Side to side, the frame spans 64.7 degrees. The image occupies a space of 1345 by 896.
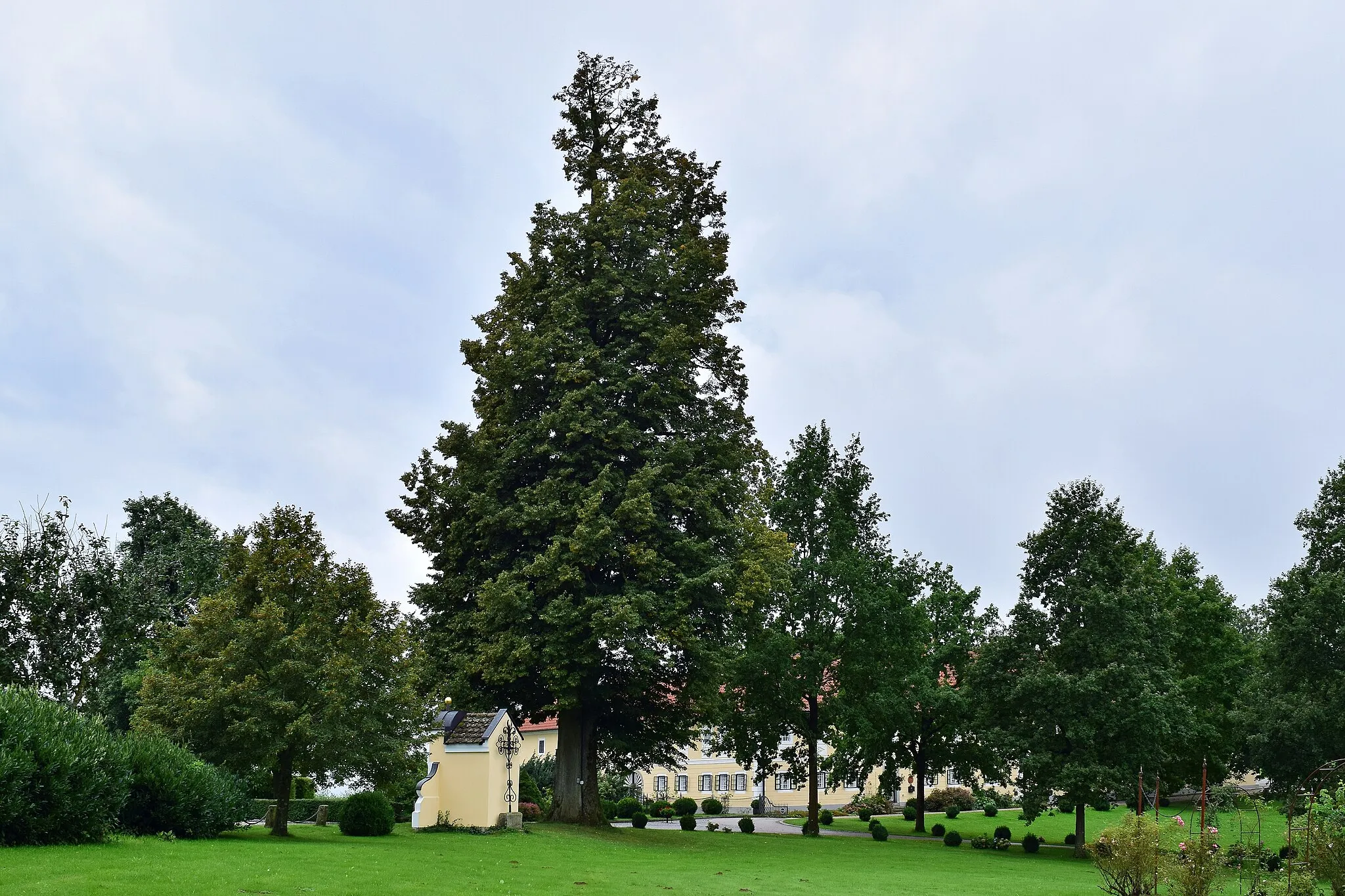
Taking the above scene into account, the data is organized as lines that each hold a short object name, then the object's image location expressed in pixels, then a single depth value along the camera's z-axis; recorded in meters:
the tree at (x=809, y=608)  37.41
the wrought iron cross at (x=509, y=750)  28.28
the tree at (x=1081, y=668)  32.09
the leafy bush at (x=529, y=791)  40.53
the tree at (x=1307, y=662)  31.45
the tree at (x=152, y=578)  25.16
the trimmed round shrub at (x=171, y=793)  18.42
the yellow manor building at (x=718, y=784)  70.31
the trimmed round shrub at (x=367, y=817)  24.94
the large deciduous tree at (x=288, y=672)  20.81
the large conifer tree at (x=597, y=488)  27.95
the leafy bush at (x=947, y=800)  64.00
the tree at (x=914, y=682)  37.78
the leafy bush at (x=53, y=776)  14.86
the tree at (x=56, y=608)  22.86
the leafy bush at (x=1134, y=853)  16.27
